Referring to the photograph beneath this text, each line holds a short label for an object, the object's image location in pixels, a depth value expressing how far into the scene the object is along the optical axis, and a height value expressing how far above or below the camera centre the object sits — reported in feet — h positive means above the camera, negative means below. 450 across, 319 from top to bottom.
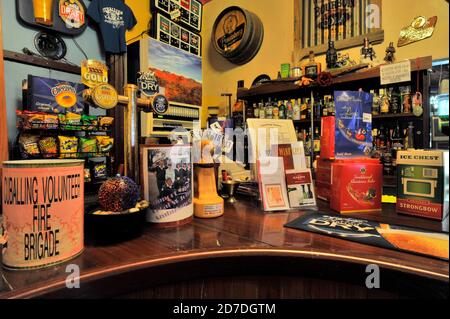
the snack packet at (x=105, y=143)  7.47 +0.22
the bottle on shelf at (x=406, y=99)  7.25 +1.40
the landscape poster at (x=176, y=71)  9.10 +3.02
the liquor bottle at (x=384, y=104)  7.66 +1.34
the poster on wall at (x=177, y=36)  10.44 +4.95
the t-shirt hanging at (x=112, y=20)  8.63 +4.50
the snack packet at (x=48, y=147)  6.34 +0.10
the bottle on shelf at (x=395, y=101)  7.52 +1.40
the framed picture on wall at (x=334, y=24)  8.34 +4.39
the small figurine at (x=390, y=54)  7.57 +2.81
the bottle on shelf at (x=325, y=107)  8.77 +1.46
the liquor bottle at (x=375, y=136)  8.07 +0.40
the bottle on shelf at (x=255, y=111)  10.48 +1.59
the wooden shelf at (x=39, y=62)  6.97 +2.57
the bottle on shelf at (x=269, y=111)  9.93 +1.50
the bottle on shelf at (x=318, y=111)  8.91 +1.33
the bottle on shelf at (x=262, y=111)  10.14 +1.53
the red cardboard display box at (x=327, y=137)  3.23 +0.16
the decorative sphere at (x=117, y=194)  2.02 -0.34
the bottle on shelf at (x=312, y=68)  8.71 +2.79
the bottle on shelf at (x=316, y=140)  8.93 +0.34
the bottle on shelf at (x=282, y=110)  9.74 +1.50
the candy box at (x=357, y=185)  2.81 -0.40
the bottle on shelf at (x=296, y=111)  9.39 +1.41
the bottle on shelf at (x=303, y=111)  9.26 +1.38
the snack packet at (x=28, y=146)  6.16 +0.12
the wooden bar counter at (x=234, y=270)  1.52 -0.76
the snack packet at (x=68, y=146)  6.60 +0.13
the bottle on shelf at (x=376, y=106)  7.82 +1.31
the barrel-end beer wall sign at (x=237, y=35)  10.82 +5.04
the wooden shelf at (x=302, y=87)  6.82 +2.23
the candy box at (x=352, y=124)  3.14 +0.31
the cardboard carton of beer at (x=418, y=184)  2.35 -0.35
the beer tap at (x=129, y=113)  2.22 +0.35
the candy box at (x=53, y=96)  6.79 +1.51
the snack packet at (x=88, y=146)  7.06 +0.13
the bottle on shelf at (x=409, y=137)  7.41 +0.35
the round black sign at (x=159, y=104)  2.62 +0.48
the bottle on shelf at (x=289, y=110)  9.54 +1.46
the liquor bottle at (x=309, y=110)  9.13 +1.40
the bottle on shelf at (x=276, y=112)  9.84 +1.44
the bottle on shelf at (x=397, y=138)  7.59 +0.33
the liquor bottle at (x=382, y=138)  8.04 +0.35
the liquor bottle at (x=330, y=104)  8.59 +1.51
